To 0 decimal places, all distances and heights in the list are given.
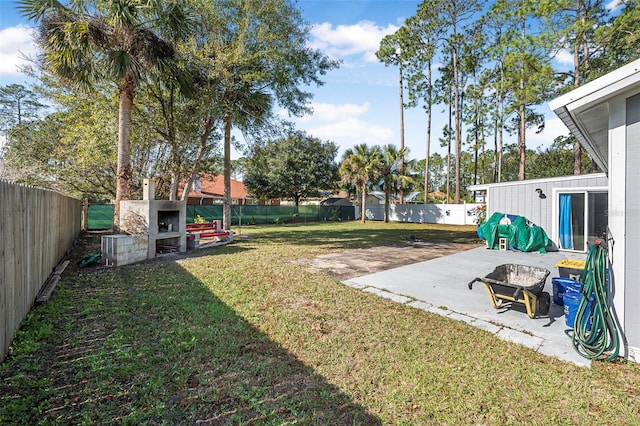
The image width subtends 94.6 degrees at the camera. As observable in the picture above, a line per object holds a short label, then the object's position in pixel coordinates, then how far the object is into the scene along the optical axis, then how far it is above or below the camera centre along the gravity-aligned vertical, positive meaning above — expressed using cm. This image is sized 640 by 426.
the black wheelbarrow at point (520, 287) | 371 -100
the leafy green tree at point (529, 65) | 1268 +661
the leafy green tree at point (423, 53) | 2078 +1224
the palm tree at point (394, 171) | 2116 +295
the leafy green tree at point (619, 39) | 1067 +673
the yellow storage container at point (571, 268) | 394 -77
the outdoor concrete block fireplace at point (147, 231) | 646 -50
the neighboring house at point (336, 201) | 3222 +122
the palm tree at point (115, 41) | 691 +428
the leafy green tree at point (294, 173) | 2527 +339
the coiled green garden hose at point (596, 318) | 280 -105
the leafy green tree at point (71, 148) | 952 +249
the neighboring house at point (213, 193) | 2484 +183
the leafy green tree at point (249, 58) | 917 +506
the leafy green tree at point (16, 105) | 1790 +675
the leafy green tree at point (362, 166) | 2031 +318
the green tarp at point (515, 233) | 895 -67
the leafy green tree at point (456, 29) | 1978 +1292
